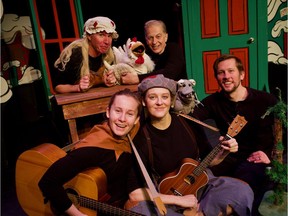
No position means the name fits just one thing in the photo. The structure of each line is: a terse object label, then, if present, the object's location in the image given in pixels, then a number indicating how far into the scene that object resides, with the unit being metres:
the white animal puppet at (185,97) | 2.18
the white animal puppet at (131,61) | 2.53
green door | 4.00
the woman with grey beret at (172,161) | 1.74
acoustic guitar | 1.73
